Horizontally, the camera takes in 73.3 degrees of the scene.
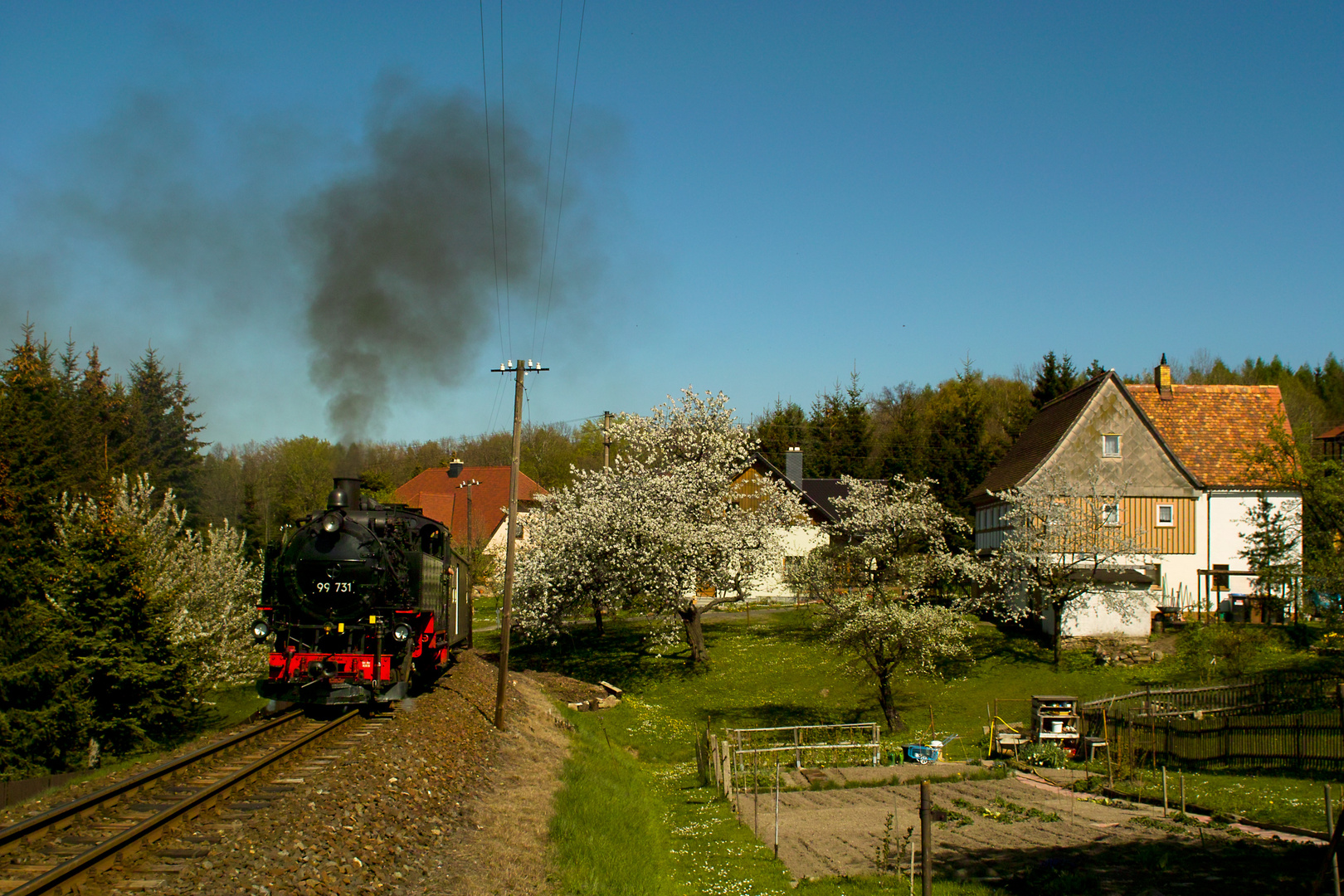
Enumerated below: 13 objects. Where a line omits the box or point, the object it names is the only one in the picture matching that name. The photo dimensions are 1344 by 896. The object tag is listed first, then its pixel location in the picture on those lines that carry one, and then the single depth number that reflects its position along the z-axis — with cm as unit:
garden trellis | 1886
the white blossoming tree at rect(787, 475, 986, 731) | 2400
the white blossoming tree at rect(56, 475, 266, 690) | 2650
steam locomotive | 1556
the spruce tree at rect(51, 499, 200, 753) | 2297
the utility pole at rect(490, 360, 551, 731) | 2021
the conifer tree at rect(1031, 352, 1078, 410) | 6000
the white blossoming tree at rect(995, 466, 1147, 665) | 3428
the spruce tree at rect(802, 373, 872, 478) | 7019
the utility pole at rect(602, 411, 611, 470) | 3897
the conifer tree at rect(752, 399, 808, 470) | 7419
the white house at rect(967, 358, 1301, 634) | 3616
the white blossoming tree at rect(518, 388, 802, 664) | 3403
